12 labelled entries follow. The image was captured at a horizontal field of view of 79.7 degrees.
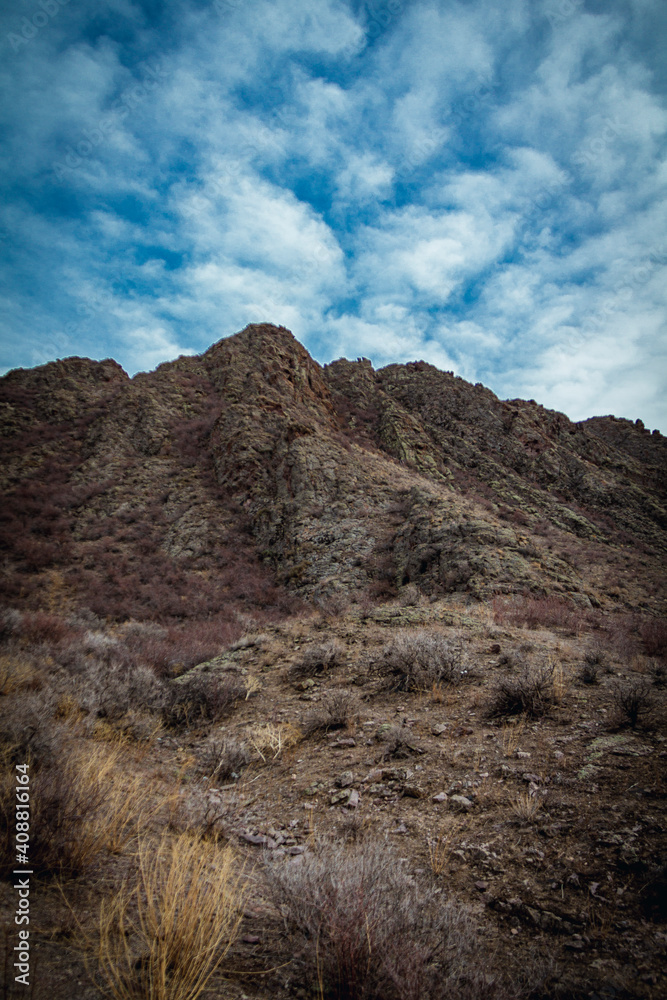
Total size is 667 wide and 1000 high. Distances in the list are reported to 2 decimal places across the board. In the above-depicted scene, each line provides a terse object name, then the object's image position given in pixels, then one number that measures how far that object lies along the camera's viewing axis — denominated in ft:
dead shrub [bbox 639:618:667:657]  23.18
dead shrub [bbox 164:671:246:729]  19.85
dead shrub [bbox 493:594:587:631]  31.48
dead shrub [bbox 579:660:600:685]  18.40
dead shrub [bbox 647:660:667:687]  17.36
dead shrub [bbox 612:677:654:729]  14.03
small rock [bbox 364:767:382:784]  13.53
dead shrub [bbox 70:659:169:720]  17.34
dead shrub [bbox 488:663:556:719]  15.84
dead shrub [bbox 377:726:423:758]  14.62
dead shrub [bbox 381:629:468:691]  19.85
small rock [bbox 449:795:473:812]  11.26
